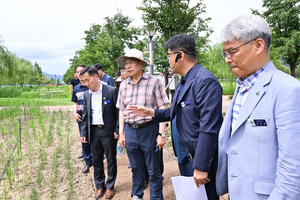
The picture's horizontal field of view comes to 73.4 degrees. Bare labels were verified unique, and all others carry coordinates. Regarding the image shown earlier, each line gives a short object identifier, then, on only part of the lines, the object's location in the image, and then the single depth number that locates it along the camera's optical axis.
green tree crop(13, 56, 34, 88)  30.54
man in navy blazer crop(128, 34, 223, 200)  1.60
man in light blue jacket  0.98
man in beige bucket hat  2.64
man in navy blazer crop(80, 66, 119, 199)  3.18
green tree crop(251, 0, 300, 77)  13.06
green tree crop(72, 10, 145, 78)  22.14
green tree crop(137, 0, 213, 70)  9.63
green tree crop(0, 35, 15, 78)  12.86
